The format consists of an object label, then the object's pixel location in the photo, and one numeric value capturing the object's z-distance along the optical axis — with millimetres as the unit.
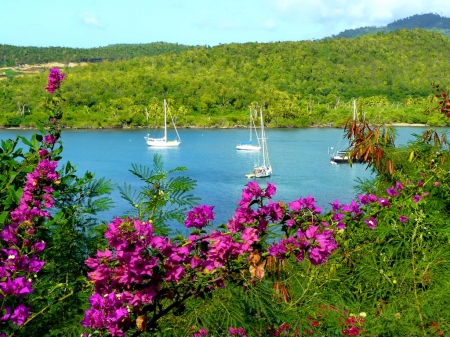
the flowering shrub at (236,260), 6476
